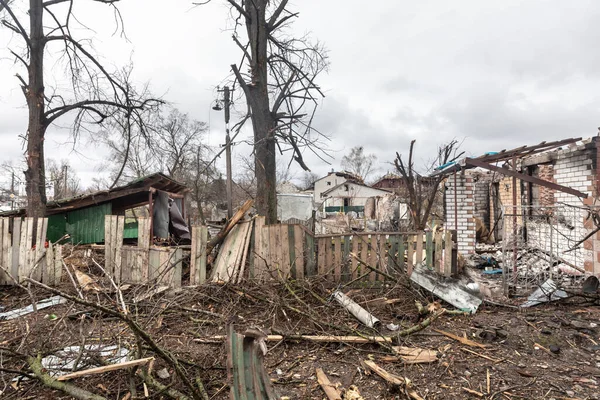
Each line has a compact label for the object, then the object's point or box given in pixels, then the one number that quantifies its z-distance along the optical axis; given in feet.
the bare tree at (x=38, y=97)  28.76
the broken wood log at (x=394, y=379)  10.51
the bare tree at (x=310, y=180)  226.17
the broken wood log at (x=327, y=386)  10.56
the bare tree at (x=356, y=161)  205.26
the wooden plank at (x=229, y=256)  20.04
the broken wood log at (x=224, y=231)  21.56
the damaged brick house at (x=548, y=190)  23.41
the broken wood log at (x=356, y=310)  15.10
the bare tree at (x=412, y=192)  29.55
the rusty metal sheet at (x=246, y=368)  7.58
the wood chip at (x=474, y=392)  10.51
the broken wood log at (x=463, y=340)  13.75
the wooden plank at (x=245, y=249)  19.86
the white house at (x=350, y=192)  155.53
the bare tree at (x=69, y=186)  119.57
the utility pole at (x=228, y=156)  42.39
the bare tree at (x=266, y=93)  32.12
